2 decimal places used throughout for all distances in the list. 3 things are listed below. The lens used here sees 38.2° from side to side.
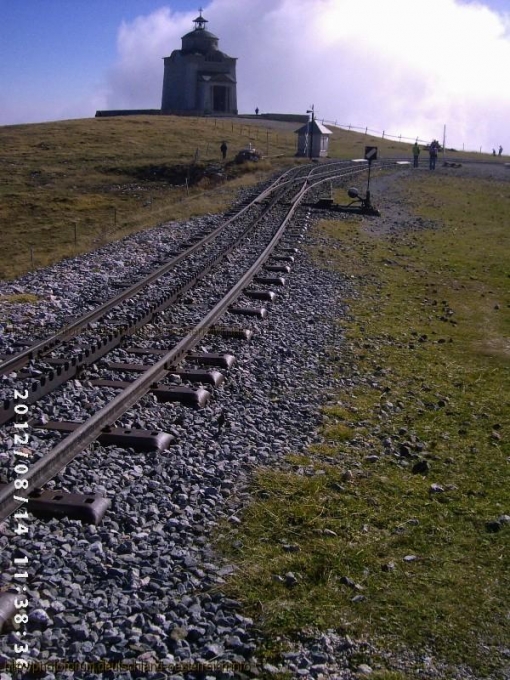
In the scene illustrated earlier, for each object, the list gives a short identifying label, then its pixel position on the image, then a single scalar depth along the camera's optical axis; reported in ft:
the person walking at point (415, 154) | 153.95
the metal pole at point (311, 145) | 168.45
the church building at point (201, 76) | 295.69
